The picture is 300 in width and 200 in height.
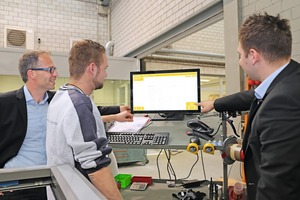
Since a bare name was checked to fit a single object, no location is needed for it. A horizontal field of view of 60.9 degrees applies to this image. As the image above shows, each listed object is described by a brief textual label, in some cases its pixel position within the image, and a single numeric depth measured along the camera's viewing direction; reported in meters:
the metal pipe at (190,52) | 6.57
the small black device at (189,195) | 1.79
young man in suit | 0.91
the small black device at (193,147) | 1.56
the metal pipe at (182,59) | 6.42
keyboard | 1.70
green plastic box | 2.12
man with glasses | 1.73
